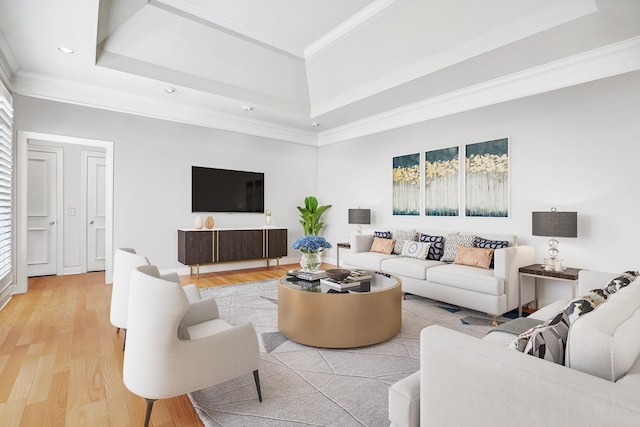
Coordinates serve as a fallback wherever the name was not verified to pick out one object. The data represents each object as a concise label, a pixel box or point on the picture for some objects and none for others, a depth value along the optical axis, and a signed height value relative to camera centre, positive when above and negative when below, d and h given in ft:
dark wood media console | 17.79 -1.82
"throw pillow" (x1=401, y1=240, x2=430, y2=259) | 15.34 -1.69
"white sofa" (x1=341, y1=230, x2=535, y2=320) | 11.32 -2.43
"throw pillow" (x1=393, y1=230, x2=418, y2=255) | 16.63 -1.23
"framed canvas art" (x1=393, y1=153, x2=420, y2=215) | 17.90 +1.60
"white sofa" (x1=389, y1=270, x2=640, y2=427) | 2.98 -1.66
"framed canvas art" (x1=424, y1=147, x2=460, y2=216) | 16.11 +1.58
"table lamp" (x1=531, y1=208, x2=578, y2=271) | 11.07 -0.45
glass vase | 11.25 -1.63
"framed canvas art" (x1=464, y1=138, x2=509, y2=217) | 14.30 +1.57
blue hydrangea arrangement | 10.94 -1.00
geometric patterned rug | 6.15 -3.72
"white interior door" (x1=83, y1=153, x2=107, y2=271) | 19.94 +0.19
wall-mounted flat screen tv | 19.19 +1.40
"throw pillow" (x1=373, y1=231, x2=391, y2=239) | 17.86 -1.12
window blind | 12.57 +1.06
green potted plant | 22.94 -0.11
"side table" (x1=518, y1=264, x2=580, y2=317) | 10.81 -2.04
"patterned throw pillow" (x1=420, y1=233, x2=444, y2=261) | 15.23 -1.55
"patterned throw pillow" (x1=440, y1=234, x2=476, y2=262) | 14.28 -1.28
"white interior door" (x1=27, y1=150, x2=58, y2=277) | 18.13 +0.01
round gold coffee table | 8.84 -2.81
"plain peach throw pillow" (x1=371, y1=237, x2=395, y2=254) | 16.92 -1.65
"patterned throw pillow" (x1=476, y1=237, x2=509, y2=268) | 13.09 -1.20
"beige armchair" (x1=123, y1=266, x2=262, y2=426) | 5.37 -2.31
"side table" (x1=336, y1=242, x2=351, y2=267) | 20.11 -2.02
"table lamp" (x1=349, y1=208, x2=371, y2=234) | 19.69 -0.15
